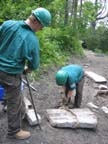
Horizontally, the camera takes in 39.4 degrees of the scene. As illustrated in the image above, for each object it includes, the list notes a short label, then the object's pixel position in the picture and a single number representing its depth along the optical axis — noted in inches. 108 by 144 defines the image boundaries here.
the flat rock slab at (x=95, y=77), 166.4
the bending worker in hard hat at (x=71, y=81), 106.0
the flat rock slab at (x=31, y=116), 94.9
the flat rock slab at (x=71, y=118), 97.4
